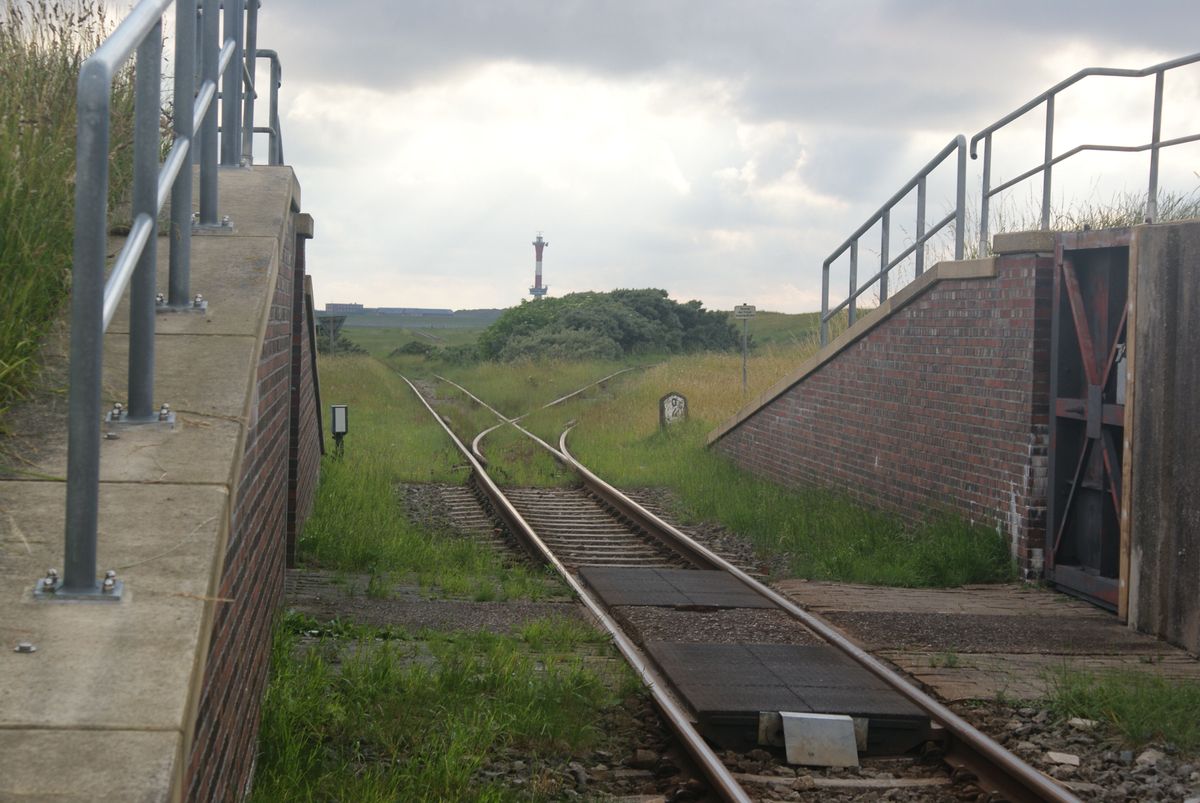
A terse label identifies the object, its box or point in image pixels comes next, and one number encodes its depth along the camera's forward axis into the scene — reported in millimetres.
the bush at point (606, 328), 48562
